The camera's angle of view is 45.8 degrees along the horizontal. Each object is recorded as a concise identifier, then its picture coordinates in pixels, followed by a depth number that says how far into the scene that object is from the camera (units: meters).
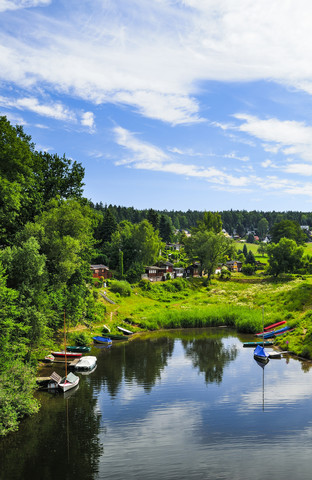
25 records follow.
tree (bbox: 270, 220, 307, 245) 159.50
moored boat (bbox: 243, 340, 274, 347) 57.64
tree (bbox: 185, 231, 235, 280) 111.44
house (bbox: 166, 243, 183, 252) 160.90
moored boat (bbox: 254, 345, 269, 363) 48.88
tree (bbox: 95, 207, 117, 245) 123.57
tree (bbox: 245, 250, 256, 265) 142.54
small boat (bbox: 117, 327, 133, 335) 64.06
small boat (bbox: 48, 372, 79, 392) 38.47
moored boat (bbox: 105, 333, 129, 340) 61.34
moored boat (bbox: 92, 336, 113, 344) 58.75
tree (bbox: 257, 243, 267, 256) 175.45
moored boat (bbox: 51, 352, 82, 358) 49.88
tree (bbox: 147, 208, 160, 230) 156.38
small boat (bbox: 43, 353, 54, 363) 48.06
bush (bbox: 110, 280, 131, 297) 81.69
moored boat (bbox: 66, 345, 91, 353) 52.72
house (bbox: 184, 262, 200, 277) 122.25
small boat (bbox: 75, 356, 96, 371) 45.34
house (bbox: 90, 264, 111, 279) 93.69
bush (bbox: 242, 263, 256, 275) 128.62
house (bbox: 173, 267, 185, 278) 117.19
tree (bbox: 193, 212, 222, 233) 140.75
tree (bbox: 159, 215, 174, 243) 170.25
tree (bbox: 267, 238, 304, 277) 112.25
